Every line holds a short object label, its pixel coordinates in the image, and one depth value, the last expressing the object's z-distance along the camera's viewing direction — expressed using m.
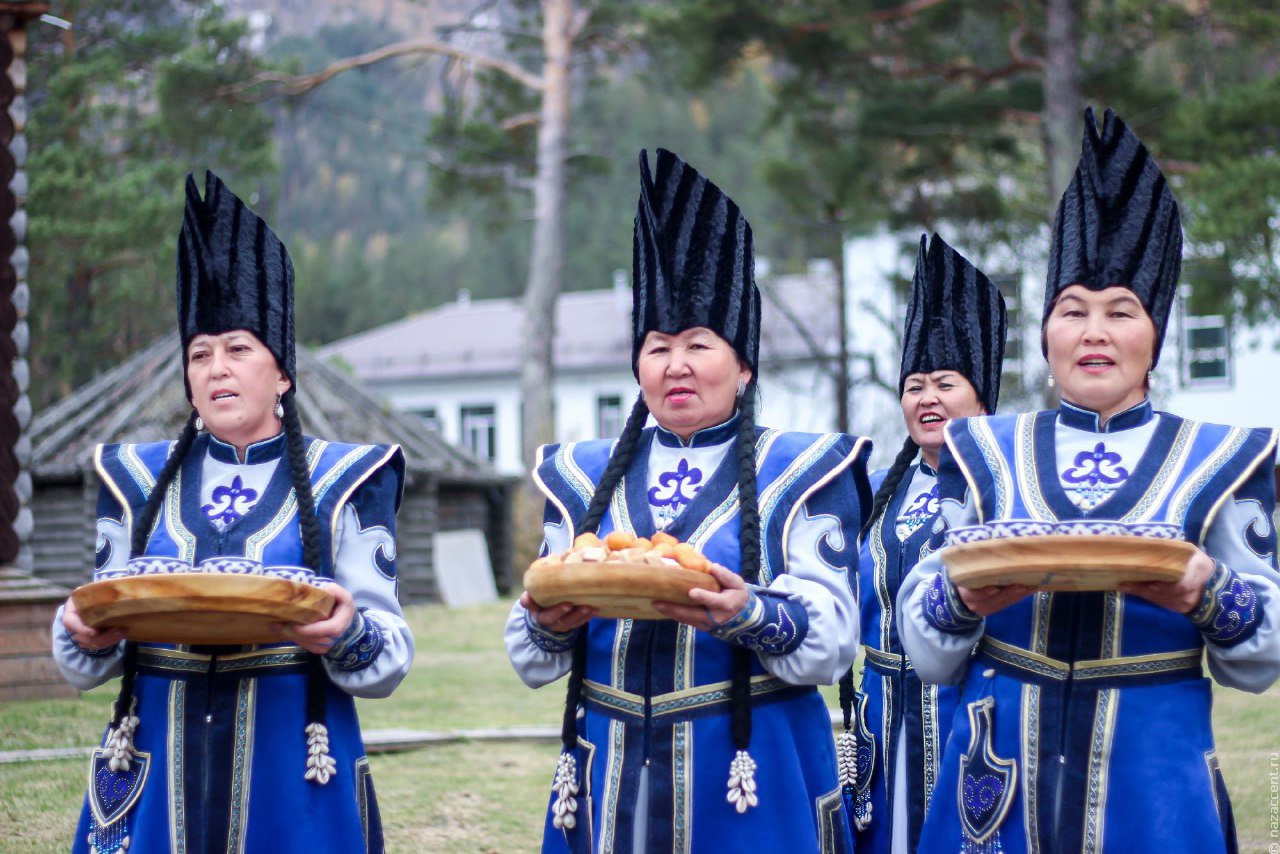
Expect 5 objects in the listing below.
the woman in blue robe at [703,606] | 3.37
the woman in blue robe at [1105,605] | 3.25
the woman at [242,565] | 3.54
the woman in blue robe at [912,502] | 4.84
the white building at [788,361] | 24.83
